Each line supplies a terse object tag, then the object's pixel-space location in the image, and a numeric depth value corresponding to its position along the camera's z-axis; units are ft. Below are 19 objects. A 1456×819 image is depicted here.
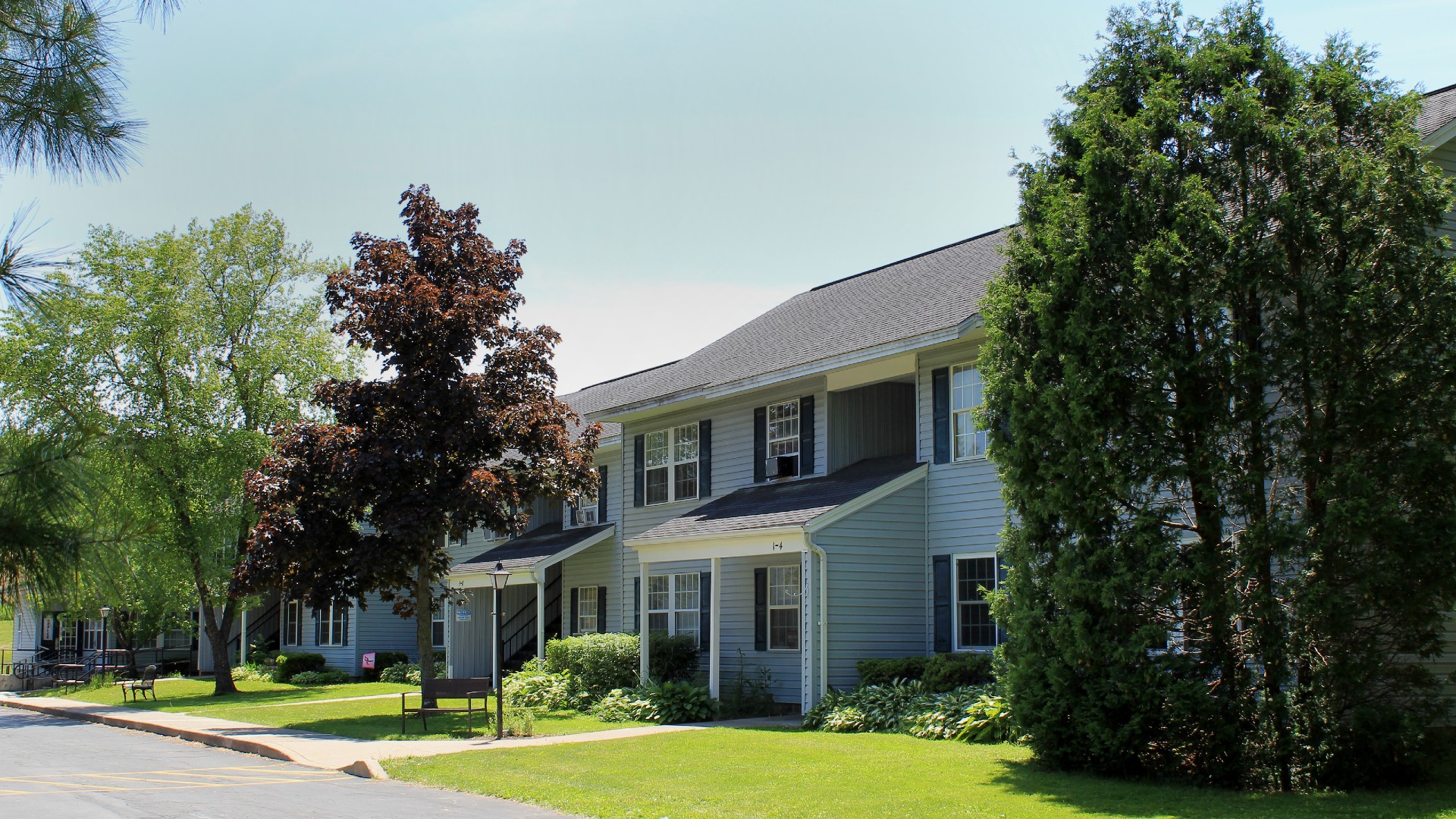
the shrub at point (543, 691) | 74.49
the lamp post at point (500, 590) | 57.57
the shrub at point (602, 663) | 74.40
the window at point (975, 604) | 58.85
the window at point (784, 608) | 69.26
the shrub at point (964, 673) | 55.62
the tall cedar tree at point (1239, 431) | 36.01
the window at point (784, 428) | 73.61
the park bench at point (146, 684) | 91.19
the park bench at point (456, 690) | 59.67
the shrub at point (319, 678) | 111.04
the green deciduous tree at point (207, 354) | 89.92
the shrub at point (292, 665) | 114.42
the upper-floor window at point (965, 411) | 60.64
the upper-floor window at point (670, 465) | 82.28
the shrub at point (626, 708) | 65.92
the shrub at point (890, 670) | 59.36
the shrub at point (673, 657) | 73.51
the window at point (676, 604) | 78.18
